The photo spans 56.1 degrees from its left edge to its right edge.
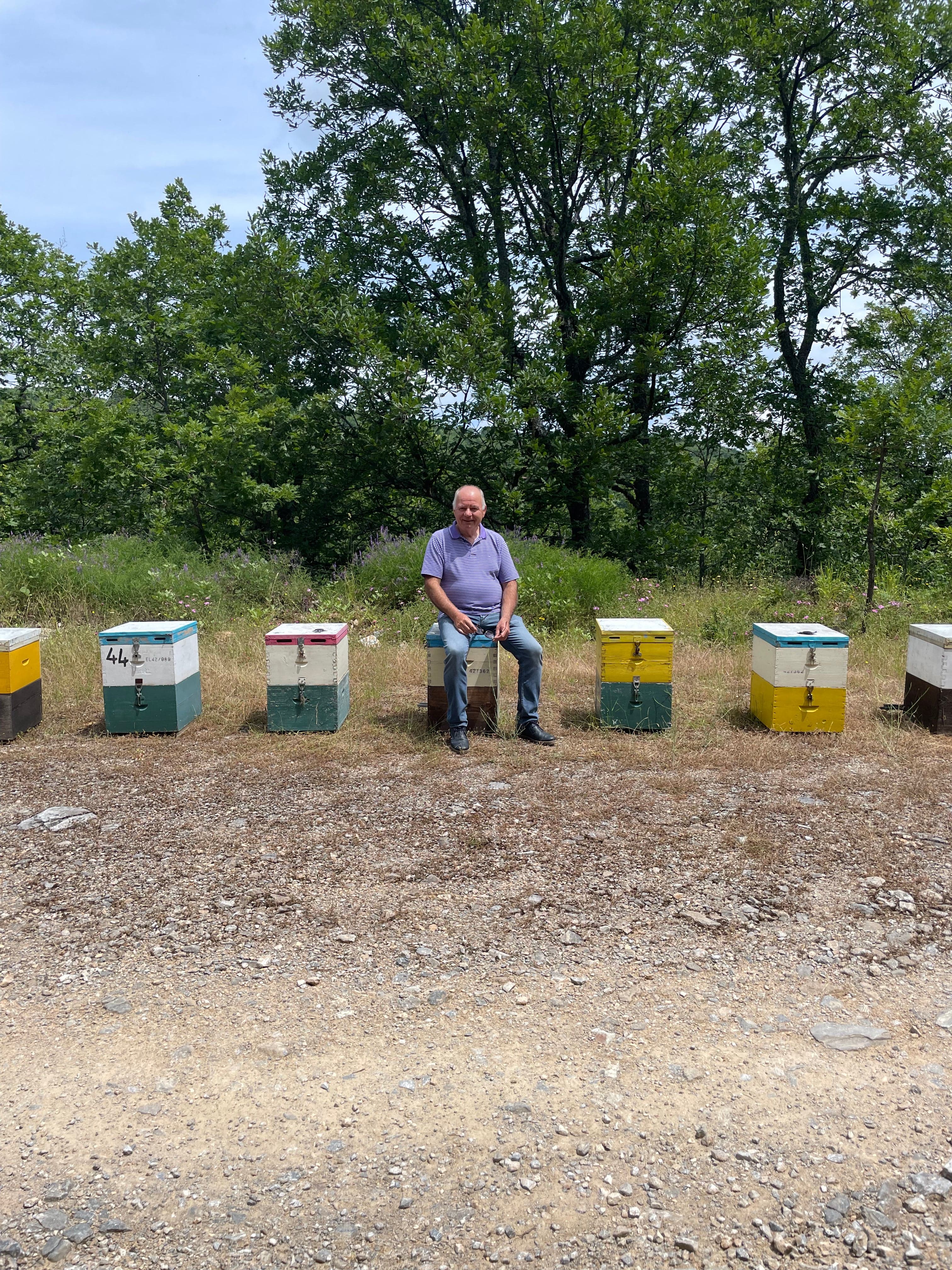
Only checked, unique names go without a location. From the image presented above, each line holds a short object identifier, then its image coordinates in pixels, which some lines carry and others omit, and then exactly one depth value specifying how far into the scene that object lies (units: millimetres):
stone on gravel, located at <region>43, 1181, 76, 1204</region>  2201
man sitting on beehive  5816
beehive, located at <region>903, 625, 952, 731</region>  5980
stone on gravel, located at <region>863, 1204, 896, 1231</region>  2104
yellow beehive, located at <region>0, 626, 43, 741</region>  5844
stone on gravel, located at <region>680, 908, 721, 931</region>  3515
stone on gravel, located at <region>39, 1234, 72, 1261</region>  2039
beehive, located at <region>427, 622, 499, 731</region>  5949
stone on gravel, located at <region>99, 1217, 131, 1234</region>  2102
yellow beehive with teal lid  5836
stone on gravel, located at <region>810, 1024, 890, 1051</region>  2803
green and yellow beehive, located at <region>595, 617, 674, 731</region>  5895
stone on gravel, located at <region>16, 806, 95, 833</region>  4531
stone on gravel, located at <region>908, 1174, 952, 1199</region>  2201
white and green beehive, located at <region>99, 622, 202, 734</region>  5961
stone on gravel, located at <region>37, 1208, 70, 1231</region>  2111
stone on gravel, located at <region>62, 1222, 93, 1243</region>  2080
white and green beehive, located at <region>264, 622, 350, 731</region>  5965
